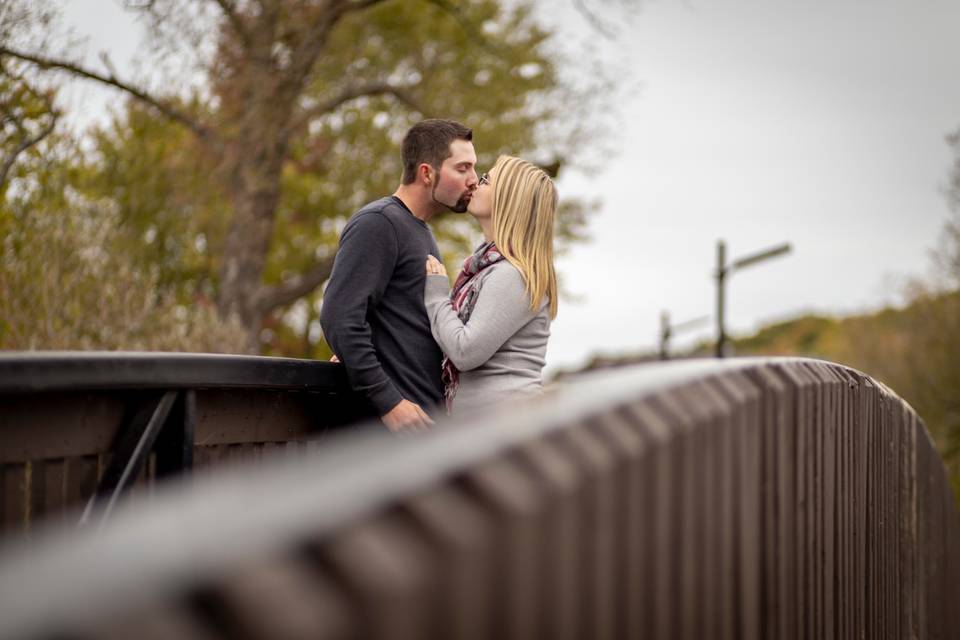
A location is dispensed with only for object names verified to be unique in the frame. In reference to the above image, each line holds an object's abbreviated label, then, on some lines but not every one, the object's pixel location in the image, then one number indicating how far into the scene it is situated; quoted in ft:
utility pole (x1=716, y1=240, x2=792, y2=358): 69.62
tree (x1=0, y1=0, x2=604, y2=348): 56.13
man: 13.53
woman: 13.25
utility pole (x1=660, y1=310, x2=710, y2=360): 90.47
